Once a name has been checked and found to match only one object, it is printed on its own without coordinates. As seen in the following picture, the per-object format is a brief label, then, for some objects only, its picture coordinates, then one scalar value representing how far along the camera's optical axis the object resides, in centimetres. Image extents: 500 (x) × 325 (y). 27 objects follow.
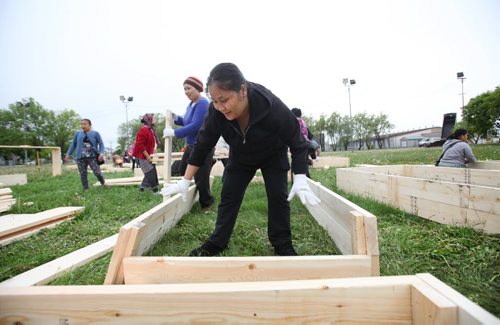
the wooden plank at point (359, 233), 161
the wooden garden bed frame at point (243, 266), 155
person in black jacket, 178
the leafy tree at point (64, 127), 5313
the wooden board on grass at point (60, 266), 193
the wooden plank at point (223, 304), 112
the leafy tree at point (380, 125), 6650
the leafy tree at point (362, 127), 6756
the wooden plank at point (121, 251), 158
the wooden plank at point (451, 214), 243
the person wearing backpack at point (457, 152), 496
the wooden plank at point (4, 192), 452
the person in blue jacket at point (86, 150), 638
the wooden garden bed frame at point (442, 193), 246
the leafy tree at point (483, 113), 2705
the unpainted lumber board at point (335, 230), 191
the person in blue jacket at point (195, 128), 343
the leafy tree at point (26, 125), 4594
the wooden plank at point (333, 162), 1069
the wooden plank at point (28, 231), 292
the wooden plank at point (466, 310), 87
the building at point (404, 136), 7600
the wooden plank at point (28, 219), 297
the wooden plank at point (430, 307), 96
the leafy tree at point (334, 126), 7031
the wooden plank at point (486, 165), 496
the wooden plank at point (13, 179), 863
